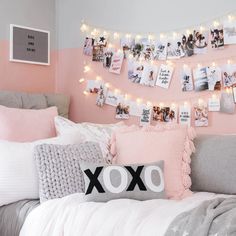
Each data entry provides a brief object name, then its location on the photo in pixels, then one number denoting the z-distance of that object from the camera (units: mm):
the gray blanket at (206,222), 1336
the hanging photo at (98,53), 3025
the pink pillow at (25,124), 2336
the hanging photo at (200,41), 2539
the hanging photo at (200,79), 2533
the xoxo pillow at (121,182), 1839
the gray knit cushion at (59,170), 1920
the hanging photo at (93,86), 3042
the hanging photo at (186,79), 2602
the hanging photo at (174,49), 2645
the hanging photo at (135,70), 2828
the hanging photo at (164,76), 2692
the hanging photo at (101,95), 3008
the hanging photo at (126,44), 2871
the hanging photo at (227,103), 2414
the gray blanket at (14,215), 1887
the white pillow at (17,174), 1947
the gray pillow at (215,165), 2084
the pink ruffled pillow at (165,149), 2094
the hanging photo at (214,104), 2473
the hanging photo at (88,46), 3068
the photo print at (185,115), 2602
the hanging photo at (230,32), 2404
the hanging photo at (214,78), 2475
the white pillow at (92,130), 2308
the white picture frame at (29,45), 2957
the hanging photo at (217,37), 2459
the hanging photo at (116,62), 2925
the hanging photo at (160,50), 2715
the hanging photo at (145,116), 2791
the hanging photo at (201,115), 2531
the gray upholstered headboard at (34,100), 2660
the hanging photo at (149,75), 2766
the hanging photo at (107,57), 2980
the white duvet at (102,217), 1515
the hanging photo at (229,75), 2412
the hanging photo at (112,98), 2938
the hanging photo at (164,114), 2672
